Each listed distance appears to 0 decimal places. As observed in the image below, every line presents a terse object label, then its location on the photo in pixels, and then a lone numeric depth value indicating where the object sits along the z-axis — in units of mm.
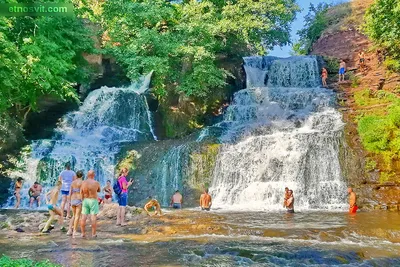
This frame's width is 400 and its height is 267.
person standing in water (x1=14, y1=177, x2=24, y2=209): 16797
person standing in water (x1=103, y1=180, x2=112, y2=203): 15484
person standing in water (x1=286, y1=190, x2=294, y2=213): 14633
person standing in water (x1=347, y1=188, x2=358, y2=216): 14477
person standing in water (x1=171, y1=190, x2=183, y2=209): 16734
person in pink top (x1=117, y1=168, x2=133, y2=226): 11292
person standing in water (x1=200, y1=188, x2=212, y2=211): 15648
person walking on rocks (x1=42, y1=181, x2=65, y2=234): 10242
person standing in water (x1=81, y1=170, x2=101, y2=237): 9469
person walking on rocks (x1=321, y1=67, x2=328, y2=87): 26080
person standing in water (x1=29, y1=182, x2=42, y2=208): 16750
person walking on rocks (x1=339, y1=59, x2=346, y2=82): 26172
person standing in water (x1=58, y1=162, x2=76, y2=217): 11281
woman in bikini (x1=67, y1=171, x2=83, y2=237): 9766
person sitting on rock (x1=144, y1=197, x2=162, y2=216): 13430
